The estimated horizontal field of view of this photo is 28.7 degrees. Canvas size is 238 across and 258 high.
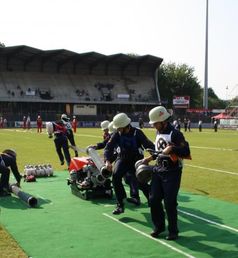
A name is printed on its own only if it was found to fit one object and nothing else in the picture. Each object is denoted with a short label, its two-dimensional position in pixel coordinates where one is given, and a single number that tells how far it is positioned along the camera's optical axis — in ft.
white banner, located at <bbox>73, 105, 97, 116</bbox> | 232.94
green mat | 21.31
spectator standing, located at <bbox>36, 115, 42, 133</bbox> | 145.30
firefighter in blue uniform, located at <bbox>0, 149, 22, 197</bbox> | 33.96
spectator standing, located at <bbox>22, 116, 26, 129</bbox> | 182.09
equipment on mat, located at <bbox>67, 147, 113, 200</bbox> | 33.30
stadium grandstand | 223.71
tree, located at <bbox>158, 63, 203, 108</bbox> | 328.29
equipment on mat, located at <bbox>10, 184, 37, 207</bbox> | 30.99
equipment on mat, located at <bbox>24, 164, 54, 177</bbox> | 44.20
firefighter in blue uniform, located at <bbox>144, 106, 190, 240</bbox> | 22.31
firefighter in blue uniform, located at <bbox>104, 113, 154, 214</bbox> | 28.32
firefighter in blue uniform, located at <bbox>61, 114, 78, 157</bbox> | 51.76
